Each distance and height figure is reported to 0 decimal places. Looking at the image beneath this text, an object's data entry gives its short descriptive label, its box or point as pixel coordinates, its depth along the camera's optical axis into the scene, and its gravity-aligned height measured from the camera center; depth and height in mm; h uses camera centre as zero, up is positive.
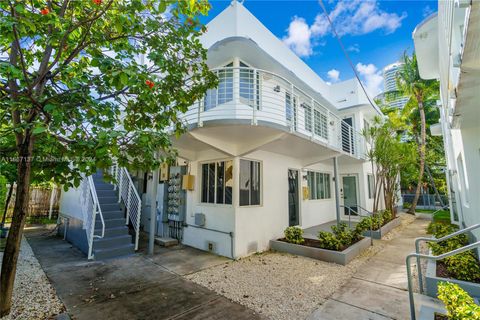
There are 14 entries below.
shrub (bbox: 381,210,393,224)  11056 -1460
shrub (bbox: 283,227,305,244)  7437 -1614
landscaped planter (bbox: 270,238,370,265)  6211 -1926
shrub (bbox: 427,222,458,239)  7109 -1440
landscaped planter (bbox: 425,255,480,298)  3859 -1726
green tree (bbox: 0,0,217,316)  2829 +1514
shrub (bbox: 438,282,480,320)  2229 -1254
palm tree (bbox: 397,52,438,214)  14586 +6479
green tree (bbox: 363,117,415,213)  10711 +1623
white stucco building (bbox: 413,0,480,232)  2499 +1455
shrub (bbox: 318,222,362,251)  6752 -1622
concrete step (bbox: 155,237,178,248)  7969 -1960
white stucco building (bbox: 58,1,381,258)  6598 +885
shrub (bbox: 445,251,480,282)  4212 -1579
